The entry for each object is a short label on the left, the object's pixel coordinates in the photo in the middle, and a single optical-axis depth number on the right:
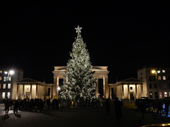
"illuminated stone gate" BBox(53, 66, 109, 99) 73.69
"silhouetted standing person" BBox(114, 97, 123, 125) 13.28
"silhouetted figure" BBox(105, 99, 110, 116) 18.32
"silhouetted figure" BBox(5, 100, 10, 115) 21.42
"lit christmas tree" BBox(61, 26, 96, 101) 31.59
